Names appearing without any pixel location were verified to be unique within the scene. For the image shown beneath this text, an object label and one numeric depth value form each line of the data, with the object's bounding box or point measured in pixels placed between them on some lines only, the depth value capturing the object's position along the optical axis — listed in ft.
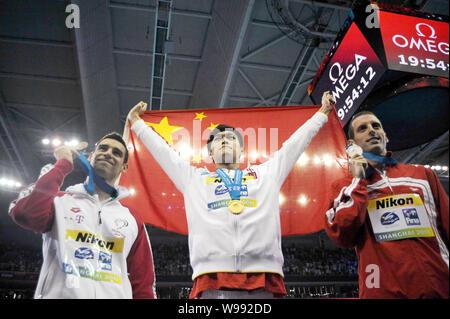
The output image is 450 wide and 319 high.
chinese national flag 11.07
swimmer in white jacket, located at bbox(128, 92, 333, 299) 7.28
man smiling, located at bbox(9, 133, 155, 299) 7.02
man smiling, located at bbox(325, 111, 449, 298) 7.09
